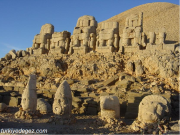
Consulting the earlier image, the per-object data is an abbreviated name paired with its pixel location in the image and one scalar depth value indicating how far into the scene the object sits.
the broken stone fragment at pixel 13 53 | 19.16
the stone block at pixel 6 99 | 11.84
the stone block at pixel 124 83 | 11.57
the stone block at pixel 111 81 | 12.52
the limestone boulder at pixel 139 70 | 13.10
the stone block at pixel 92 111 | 9.78
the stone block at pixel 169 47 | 13.84
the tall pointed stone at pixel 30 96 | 8.53
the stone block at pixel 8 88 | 13.33
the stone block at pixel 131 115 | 8.62
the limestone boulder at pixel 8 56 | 19.03
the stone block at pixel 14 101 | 11.48
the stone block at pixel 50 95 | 11.66
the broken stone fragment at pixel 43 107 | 9.63
